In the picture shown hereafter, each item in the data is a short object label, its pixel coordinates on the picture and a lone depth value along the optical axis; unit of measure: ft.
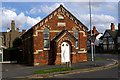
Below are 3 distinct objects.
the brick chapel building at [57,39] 62.54
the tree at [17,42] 132.45
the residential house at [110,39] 183.42
